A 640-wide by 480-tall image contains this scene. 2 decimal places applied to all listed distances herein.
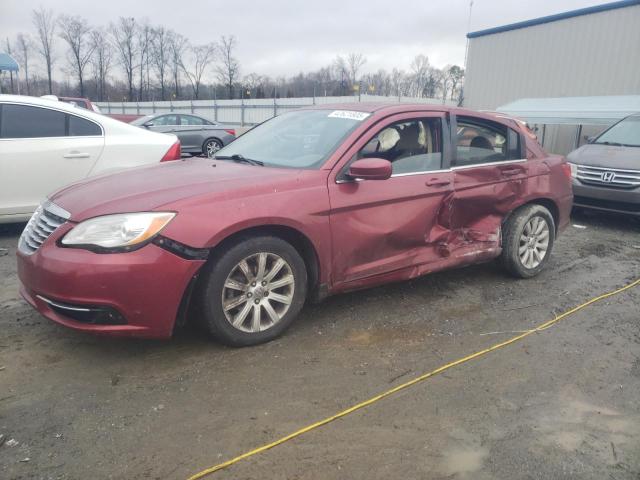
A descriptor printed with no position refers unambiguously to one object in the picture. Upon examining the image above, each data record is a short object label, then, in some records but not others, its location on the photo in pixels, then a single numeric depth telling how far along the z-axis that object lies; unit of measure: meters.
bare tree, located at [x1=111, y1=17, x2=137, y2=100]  61.06
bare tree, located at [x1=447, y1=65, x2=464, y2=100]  62.75
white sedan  5.26
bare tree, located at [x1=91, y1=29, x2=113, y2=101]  59.88
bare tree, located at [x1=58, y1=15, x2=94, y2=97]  57.78
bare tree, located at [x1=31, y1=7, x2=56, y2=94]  56.22
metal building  16.45
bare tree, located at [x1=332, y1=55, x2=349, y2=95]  64.51
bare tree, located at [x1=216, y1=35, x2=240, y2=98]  63.97
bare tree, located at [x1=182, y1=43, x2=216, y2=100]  65.00
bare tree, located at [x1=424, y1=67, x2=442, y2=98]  62.12
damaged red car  2.75
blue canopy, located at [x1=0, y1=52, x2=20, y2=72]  23.62
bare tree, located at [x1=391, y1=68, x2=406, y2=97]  64.28
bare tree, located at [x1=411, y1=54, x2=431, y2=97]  63.75
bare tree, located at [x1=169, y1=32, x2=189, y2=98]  62.75
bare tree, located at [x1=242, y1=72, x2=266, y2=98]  62.59
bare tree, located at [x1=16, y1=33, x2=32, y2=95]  57.12
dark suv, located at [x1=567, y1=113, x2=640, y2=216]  6.84
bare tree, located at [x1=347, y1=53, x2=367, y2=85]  66.39
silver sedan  13.68
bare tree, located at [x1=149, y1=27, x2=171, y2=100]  61.75
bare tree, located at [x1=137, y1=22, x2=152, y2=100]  61.53
